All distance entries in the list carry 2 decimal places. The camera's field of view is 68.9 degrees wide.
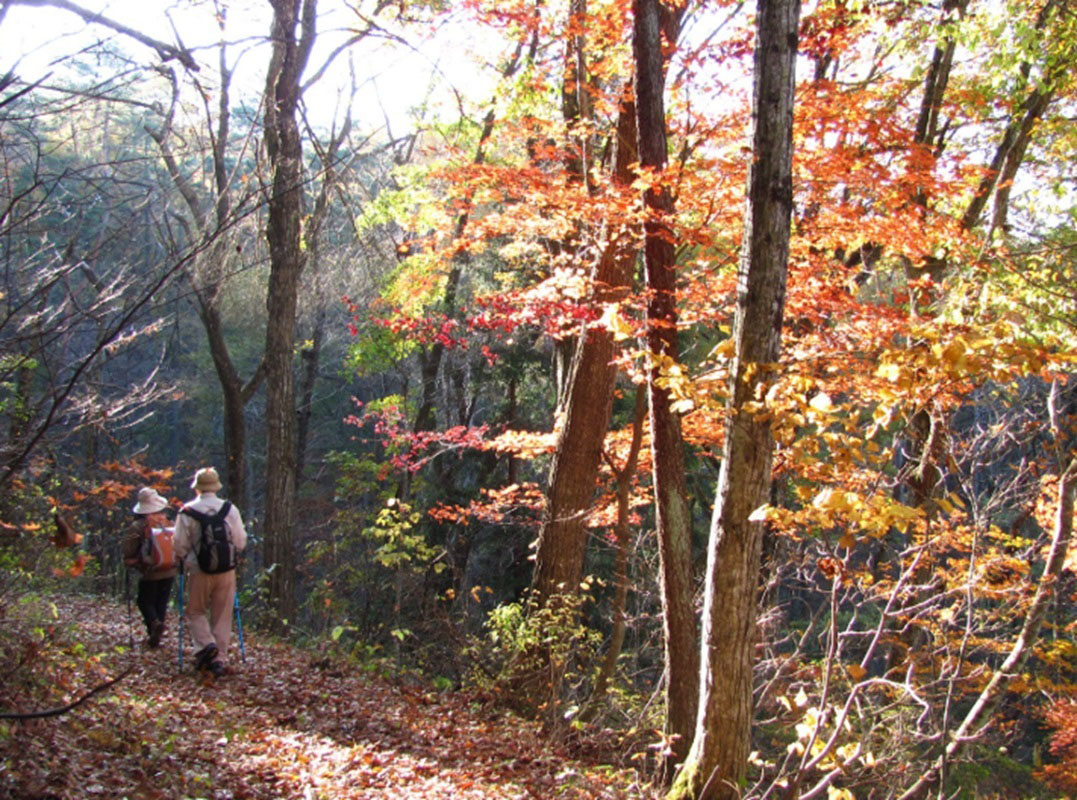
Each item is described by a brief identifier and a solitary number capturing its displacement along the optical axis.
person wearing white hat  6.98
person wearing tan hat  6.36
